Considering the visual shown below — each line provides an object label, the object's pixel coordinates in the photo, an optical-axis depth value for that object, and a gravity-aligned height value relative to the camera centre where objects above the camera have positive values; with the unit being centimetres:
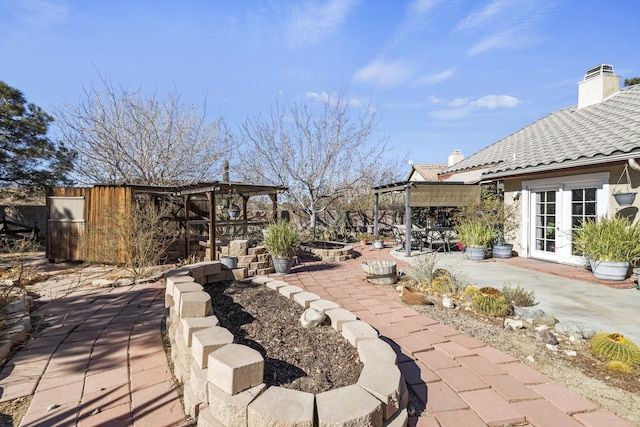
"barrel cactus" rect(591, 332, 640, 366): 265 -116
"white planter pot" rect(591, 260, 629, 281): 515 -92
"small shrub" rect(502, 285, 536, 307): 414 -111
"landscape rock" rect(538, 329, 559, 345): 307 -121
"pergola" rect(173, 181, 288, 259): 680 +51
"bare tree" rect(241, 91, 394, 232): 1299 +276
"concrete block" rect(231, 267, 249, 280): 472 -90
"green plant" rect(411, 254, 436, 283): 513 -95
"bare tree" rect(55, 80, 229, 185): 1045 +263
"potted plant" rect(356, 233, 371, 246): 1146 -93
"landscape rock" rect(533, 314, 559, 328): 350 -118
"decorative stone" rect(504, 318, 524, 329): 345 -121
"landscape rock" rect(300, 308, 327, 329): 300 -100
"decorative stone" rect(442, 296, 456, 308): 415 -118
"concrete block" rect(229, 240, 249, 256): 619 -67
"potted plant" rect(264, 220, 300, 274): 630 -65
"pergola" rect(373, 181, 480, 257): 870 +53
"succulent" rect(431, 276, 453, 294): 472 -109
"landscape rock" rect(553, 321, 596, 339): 318 -119
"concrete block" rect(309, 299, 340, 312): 320 -96
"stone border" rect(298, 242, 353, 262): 813 -107
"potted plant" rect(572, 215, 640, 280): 517 -52
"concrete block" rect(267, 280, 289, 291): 425 -98
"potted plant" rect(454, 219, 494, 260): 771 -63
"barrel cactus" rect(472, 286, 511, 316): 381 -109
